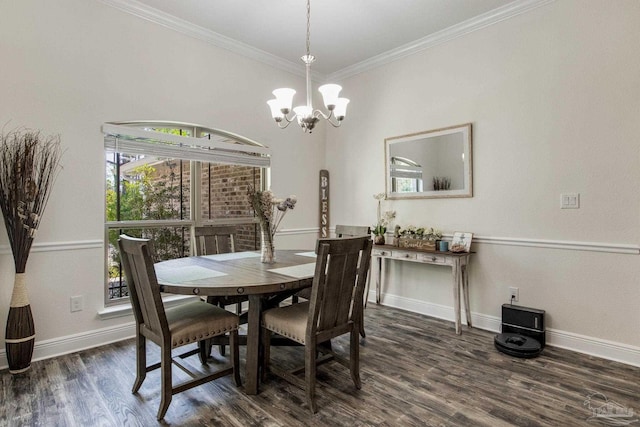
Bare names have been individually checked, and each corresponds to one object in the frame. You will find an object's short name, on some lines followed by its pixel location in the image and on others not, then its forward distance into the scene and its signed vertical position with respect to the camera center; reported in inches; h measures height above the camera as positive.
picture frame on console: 129.2 -11.9
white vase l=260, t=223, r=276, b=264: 105.6 -10.5
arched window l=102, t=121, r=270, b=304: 123.0 +11.9
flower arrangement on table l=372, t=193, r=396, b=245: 152.9 -5.0
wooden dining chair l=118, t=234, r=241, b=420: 72.9 -25.5
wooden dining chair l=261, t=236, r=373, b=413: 76.4 -25.0
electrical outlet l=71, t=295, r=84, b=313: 109.7 -28.6
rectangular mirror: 135.9 +19.6
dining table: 77.7 -16.3
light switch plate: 110.0 +2.8
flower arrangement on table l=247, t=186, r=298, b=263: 102.2 +0.2
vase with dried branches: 92.1 -1.4
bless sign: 184.6 +3.1
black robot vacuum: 105.5 -40.8
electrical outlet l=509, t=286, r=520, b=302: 123.0 -29.7
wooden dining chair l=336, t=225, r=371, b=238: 135.6 -7.9
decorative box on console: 134.4 -13.1
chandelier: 97.7 +30.7
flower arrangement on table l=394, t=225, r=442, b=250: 136.0 -10.6
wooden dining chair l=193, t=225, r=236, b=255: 125.8 -10.2
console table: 124.3 -18.8
